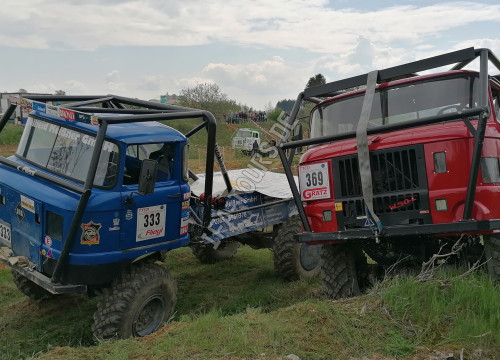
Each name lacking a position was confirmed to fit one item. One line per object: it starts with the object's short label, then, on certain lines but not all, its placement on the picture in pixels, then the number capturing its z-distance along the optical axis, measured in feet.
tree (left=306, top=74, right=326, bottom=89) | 183.98
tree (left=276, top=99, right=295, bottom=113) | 231.81
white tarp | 25.32
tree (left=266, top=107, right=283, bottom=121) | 181.47
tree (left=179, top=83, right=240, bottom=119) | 148.66
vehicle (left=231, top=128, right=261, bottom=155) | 100.61
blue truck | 15.98
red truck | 14.07
